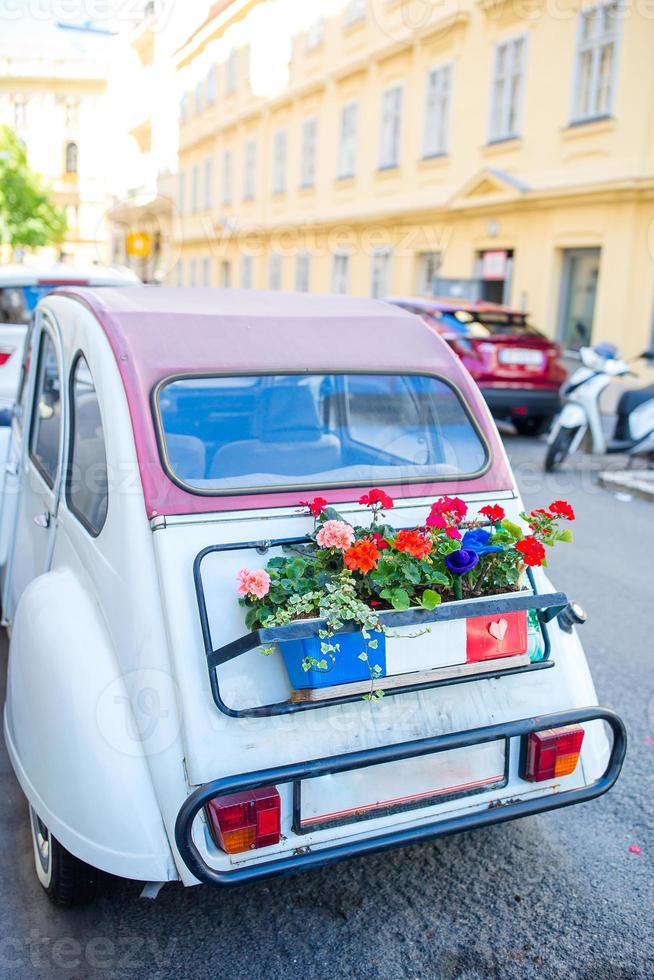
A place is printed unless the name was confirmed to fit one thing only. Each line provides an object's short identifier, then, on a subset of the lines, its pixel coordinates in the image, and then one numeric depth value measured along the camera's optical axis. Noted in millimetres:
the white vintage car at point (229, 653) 2311
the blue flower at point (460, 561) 2588
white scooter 9508
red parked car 11078
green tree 38562
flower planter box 2359
